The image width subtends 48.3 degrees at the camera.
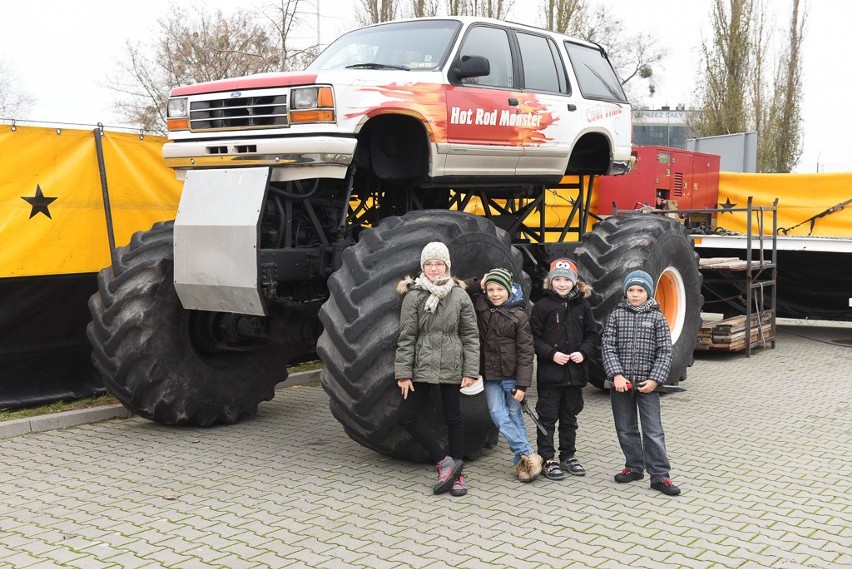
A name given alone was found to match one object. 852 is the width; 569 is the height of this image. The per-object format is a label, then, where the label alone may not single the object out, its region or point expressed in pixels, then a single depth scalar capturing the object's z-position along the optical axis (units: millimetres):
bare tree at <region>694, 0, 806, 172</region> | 31484
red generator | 13750
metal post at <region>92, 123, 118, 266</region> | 8898
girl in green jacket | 5879
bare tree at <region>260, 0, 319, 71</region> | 18139
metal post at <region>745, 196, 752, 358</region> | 11802
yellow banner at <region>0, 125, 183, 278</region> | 8250
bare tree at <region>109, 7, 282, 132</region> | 21625
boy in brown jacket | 6207
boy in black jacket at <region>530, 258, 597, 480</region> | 6359
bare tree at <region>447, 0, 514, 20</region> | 23156
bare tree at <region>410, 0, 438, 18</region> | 22531
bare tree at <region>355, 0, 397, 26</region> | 21797
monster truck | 6219
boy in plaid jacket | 6152
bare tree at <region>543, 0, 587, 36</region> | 26953
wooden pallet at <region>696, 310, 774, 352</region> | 11648
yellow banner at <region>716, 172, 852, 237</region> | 13414
